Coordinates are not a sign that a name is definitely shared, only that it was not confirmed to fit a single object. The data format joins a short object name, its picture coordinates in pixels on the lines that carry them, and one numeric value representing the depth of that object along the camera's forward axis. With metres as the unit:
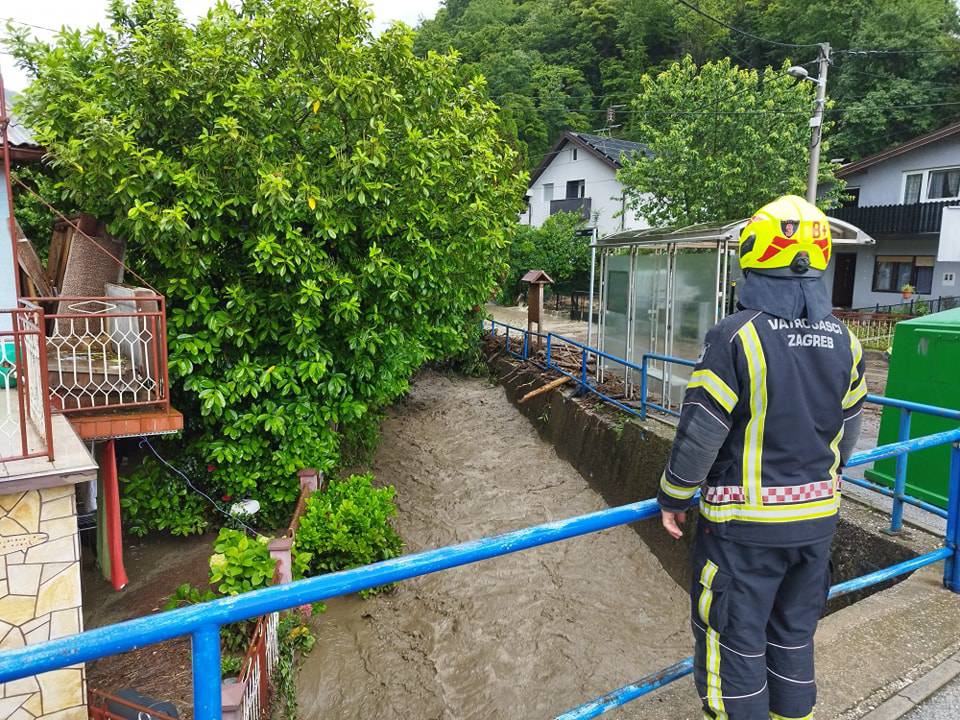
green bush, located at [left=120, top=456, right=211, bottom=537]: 7.44
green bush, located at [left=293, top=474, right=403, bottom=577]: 7.09
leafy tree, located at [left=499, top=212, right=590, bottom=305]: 26.36
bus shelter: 8.38
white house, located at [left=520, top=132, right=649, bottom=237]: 28.61
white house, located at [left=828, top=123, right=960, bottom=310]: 20.08
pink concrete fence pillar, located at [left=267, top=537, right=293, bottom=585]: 5.73
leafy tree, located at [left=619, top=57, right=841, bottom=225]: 16.33
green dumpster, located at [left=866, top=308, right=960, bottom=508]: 4.99
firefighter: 1.95
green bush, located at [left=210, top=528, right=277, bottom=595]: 5.45
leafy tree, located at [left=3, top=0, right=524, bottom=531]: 6.32
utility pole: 13.06
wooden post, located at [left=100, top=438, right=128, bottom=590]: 6.22
